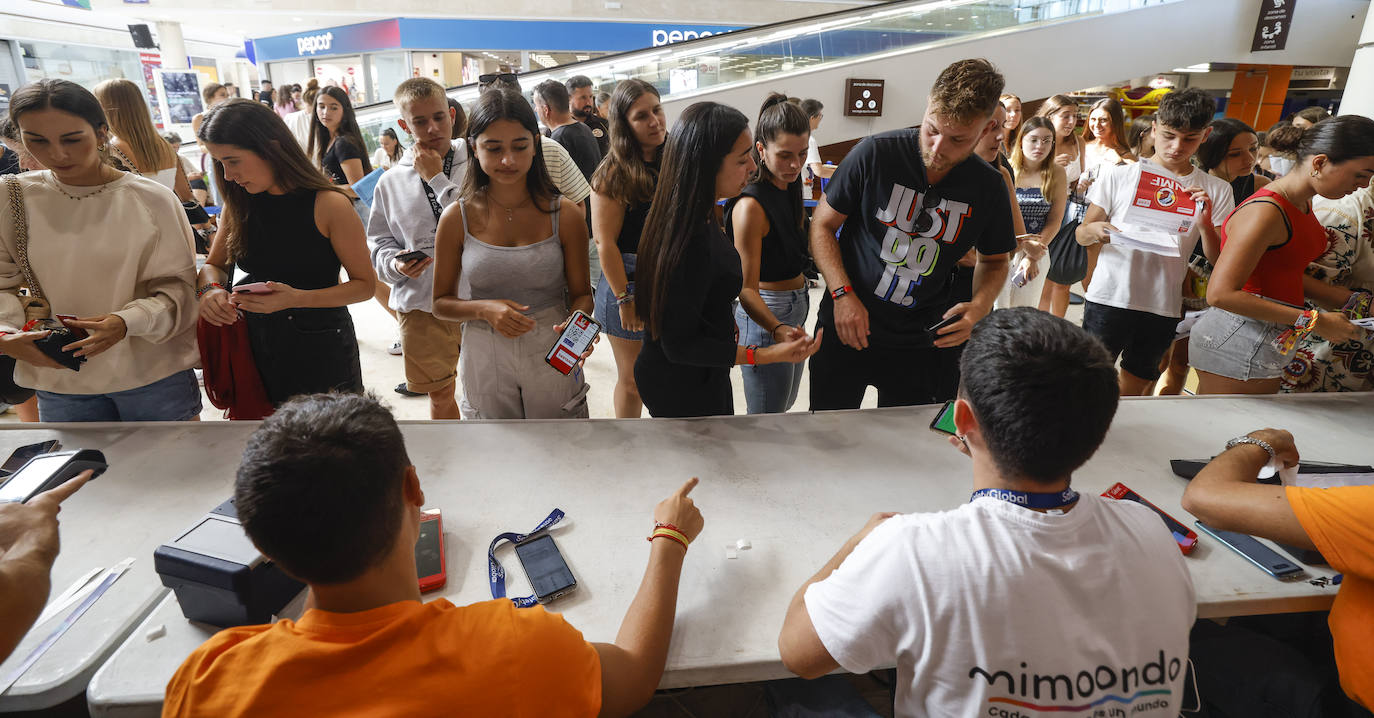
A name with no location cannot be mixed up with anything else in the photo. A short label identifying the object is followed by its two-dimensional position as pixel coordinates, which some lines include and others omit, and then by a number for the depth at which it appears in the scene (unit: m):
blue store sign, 13.52
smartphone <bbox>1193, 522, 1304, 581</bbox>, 1.33
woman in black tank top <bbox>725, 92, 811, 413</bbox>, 2.47
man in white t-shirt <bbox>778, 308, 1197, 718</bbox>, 0.92
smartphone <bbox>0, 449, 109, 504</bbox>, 1.37
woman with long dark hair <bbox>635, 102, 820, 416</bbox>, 1.83
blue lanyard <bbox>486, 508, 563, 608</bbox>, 1.25
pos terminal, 1.12
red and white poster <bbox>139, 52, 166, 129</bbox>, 10.83
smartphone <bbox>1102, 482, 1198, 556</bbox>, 1.41
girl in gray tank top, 1.98
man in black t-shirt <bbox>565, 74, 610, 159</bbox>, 4.95
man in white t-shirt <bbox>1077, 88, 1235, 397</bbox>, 2.75
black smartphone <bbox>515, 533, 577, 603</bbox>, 1.26
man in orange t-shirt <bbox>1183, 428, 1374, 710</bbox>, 1.12
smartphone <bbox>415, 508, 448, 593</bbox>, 1.27
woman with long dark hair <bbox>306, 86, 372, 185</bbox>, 4.14
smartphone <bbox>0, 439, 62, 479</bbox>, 1.54
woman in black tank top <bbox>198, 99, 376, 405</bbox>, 1.94
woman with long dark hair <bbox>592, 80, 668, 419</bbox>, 2.45
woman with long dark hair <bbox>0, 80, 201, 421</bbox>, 1.77
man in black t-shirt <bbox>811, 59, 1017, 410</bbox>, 2.13
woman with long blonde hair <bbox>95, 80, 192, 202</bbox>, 3.42
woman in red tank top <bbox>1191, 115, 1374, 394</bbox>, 2.04
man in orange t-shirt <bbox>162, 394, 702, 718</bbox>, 0.81
